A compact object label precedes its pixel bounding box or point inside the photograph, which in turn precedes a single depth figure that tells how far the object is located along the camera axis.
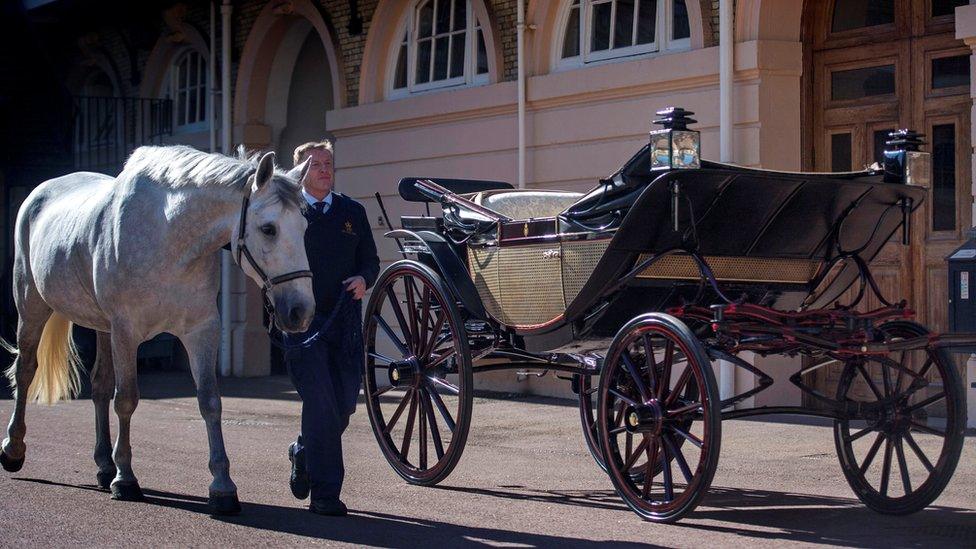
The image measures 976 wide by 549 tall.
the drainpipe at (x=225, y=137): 16.22
